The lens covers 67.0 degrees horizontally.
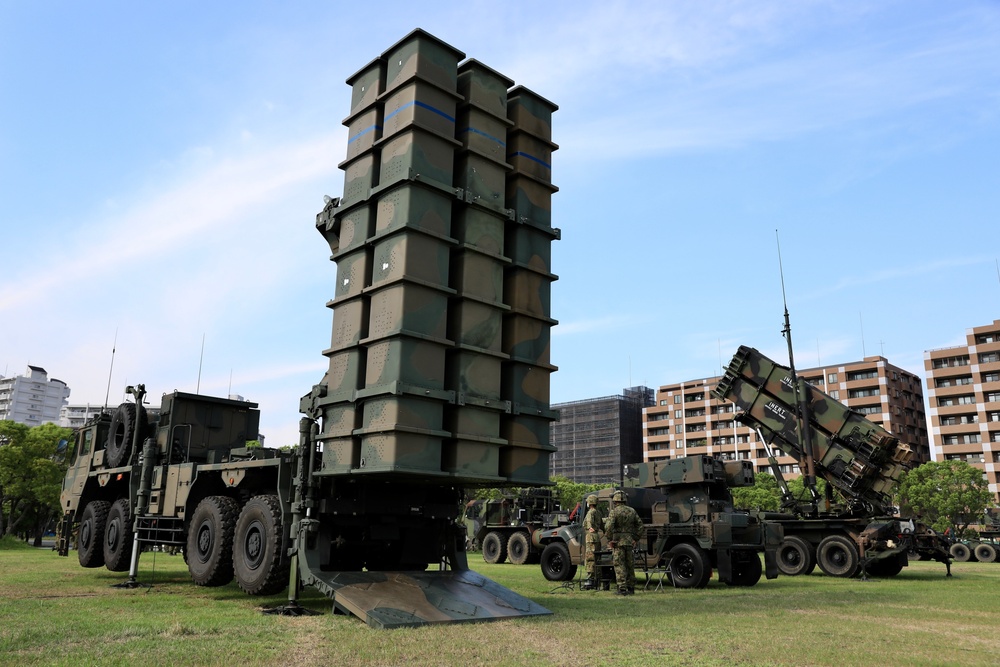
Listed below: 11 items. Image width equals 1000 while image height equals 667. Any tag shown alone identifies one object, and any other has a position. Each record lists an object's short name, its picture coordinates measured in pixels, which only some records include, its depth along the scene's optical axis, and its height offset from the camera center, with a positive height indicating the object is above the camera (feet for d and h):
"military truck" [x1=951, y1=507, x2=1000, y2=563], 96.27 -5.24
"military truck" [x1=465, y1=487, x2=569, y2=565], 72.90 -2.36
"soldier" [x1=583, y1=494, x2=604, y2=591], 41.81 -2.05
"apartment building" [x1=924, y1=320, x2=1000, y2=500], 217.56 +31.75
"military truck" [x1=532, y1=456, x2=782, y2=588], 45.57 -1.87
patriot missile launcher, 58.75 +2.83
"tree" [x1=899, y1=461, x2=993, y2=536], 158.40 +2.95
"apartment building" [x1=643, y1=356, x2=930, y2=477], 248.93 +32.76
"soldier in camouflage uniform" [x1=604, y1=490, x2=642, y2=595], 39.42 -1.91
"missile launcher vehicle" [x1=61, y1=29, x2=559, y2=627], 27.50 +4.87
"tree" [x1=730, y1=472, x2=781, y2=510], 194.29 +2.14
